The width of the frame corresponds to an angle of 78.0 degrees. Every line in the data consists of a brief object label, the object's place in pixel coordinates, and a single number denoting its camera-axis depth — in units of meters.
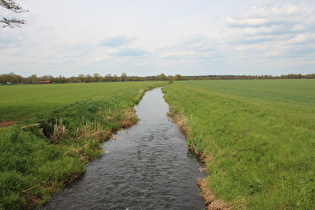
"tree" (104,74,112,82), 188.38
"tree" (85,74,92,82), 181.73
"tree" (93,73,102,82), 183.57
